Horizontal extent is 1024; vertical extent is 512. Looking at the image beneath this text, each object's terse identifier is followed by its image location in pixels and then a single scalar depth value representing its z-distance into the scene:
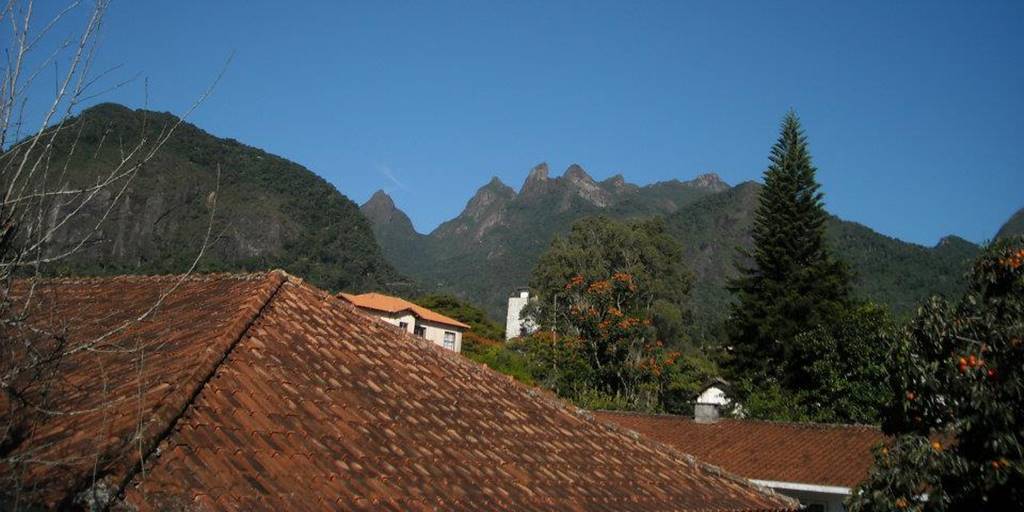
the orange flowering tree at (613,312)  34.50
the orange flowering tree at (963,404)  6.23
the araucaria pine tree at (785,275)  34.88
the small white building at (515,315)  60.73
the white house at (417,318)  43.53
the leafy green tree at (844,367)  28.52
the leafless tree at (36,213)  3.52
